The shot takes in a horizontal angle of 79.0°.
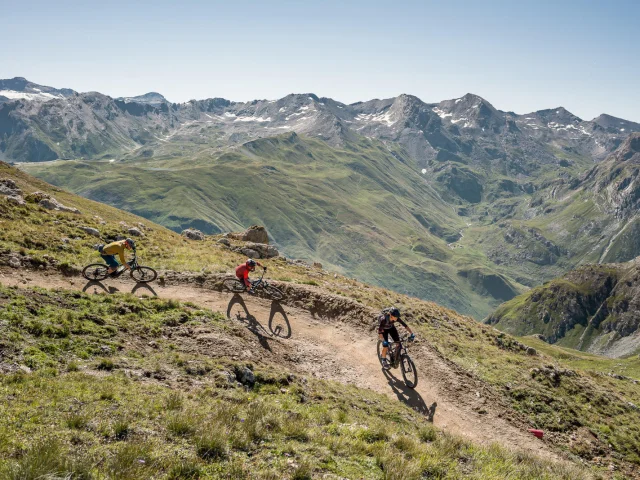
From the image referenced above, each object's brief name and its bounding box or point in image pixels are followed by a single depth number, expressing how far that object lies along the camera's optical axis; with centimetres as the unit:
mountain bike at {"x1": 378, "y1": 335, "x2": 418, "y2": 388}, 2303
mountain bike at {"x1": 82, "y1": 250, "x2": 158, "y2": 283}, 2730
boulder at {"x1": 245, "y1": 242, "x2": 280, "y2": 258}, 4754
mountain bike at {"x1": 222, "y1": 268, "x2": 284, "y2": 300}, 2948
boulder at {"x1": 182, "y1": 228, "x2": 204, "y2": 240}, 5169
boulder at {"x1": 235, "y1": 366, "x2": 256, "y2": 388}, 1690
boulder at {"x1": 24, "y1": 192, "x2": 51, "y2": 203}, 4066
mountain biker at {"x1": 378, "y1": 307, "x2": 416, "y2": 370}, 2330
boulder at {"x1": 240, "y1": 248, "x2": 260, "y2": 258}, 4567
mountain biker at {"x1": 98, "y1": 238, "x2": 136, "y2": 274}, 2719
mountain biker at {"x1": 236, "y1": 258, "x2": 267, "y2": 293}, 2848
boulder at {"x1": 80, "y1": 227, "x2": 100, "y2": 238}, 3609
